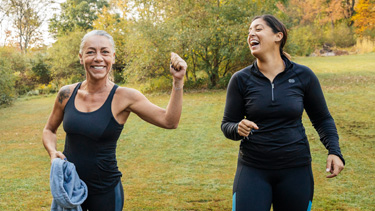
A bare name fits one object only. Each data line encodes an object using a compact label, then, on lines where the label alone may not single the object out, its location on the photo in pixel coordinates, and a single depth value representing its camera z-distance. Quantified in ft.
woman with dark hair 7.93
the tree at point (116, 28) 90.17
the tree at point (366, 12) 53.67
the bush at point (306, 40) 124.98
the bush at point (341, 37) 132.87
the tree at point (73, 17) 119.44
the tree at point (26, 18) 114.21
